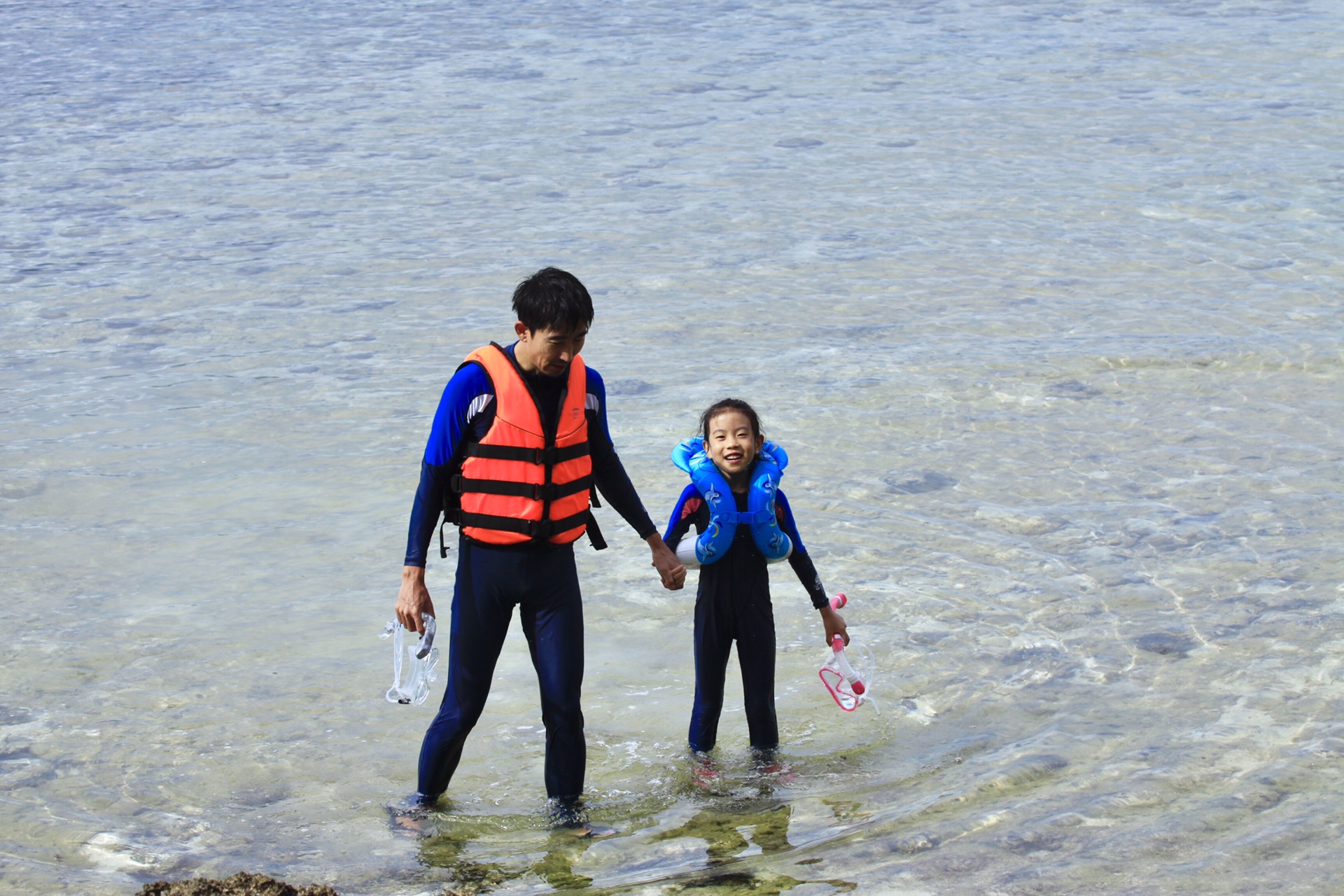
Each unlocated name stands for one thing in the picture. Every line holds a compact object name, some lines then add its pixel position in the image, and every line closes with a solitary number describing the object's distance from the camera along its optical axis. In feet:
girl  30.68
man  28.04
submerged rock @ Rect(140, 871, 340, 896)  24.88
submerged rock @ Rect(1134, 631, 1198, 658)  38.22
